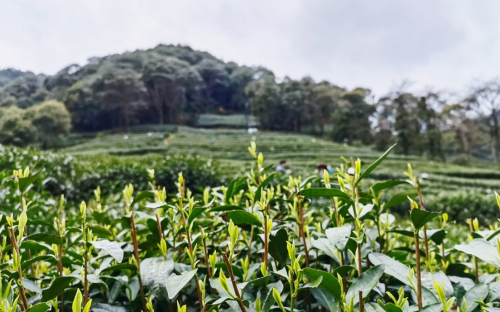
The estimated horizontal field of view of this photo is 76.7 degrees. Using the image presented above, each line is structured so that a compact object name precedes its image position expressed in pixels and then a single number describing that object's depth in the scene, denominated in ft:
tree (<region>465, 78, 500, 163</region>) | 82.69
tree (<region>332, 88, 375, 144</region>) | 97.55
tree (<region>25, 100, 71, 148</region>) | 82.07
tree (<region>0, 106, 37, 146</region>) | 75.66
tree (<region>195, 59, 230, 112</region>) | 154.20
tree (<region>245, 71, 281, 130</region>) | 115.55
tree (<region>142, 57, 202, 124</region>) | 118.83
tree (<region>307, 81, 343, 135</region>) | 116.47
